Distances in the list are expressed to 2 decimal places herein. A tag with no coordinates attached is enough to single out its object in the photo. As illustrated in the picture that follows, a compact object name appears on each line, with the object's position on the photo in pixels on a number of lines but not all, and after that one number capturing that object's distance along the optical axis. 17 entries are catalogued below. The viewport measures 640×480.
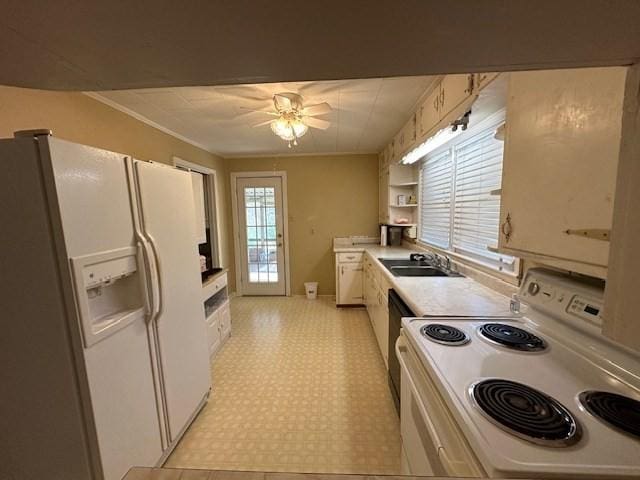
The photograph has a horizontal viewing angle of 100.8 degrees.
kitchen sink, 2.38
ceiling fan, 2.05
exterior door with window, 4.49
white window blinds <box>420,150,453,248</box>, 2.69
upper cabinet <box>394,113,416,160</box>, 2.50
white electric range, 0.61
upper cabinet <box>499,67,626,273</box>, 0.76
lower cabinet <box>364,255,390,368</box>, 2.31
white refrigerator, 1.02
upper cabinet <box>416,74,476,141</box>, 1.45
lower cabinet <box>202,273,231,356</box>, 2.62
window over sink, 1.84
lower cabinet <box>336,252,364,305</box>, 3.90
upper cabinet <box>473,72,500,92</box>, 1.18
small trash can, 4.49
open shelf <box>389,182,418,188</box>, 3.61
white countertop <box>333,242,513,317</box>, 1.45
